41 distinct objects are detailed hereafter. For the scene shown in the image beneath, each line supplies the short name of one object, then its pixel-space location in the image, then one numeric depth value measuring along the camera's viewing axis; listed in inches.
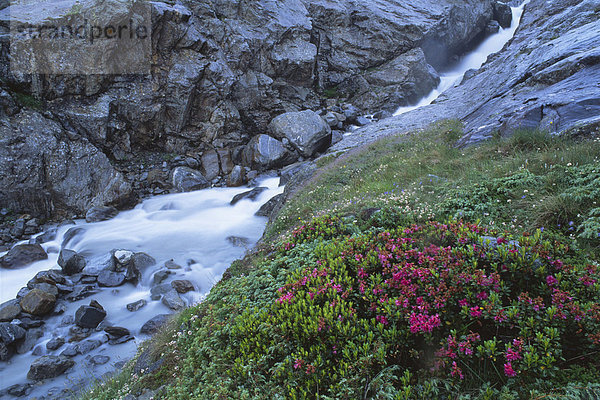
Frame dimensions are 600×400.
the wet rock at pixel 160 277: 446.9
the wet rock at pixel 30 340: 345.7
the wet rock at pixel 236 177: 838.5
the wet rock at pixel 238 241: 530.9
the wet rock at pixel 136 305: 403.9
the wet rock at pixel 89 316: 373.1
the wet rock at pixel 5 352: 331.6
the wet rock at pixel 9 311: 370.0
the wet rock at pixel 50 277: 432.1
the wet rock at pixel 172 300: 393.4
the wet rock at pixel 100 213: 653.9
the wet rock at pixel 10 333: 341.4
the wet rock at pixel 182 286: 426.3
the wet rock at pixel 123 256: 490.0
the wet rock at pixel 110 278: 452.1
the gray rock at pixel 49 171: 637.3
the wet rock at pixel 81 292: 420.5
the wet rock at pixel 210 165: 884.6
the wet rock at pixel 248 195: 716.9
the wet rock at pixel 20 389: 288.5
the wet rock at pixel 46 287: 413.2
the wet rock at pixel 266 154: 890.7
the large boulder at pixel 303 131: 912.3
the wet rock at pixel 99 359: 321.4
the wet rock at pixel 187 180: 815.1
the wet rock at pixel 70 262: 471.8
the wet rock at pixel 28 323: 365.1
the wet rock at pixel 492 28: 1697.8
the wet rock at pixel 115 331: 361.1
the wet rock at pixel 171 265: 475.2
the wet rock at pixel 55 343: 344.8
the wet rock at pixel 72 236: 562.3
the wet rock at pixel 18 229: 589.6
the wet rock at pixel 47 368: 306.7
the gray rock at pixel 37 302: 383.2
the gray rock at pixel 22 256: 493.0
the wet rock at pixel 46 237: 567.8
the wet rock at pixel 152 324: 354.8
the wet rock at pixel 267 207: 609.6
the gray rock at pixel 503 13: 1716.3
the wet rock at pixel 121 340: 351.6
